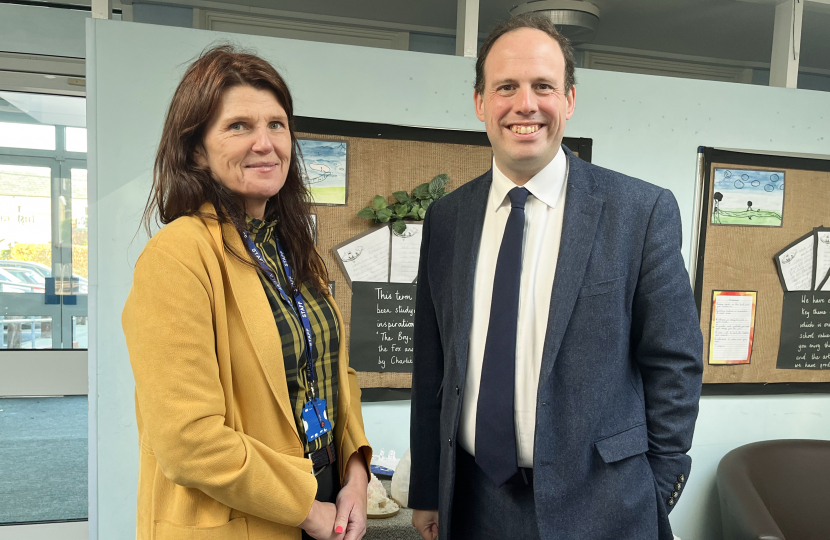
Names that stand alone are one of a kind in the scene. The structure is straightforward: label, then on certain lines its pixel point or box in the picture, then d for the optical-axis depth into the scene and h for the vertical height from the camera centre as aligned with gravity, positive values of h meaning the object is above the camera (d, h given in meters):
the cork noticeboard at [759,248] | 2.63 +0.01
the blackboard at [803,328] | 2.72 -0.36
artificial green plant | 2.31 +0.12
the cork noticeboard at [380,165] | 2.30 +0.29
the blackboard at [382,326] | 2.36 -0.38
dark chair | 2.39 -1.00
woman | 1.00 -0.22
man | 1.16 -0.21
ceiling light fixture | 3.00 +1.20
